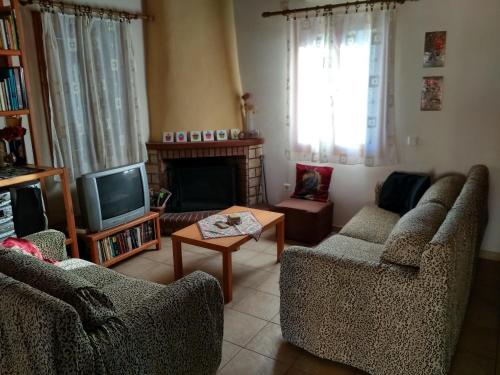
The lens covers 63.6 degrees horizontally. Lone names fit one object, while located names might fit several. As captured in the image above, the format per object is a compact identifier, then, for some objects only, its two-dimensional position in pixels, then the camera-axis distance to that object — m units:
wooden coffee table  2.95
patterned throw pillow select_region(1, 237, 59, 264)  2.26
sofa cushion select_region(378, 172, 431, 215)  3.53
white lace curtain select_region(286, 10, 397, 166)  3.70
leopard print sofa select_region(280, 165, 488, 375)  1.91
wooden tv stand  3.35
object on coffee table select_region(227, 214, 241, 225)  3.34
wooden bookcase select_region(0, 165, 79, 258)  2.79
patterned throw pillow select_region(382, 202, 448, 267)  1.97
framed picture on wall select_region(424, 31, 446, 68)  3.47
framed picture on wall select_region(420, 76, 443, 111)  3.56
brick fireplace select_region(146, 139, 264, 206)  4.37
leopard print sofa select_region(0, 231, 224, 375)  1.35
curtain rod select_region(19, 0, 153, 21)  3.29
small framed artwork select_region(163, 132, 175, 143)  4.39
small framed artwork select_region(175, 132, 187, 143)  4.40
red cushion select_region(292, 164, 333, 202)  4.25
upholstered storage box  3.98
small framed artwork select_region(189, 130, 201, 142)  4.42
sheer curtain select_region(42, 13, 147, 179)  3.45
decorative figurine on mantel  4.61
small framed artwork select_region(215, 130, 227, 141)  4.51
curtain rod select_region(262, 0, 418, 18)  3.58
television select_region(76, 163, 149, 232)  3.30
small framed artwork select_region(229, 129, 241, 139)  4.60
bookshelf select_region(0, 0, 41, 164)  2.88
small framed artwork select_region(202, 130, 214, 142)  4.46
